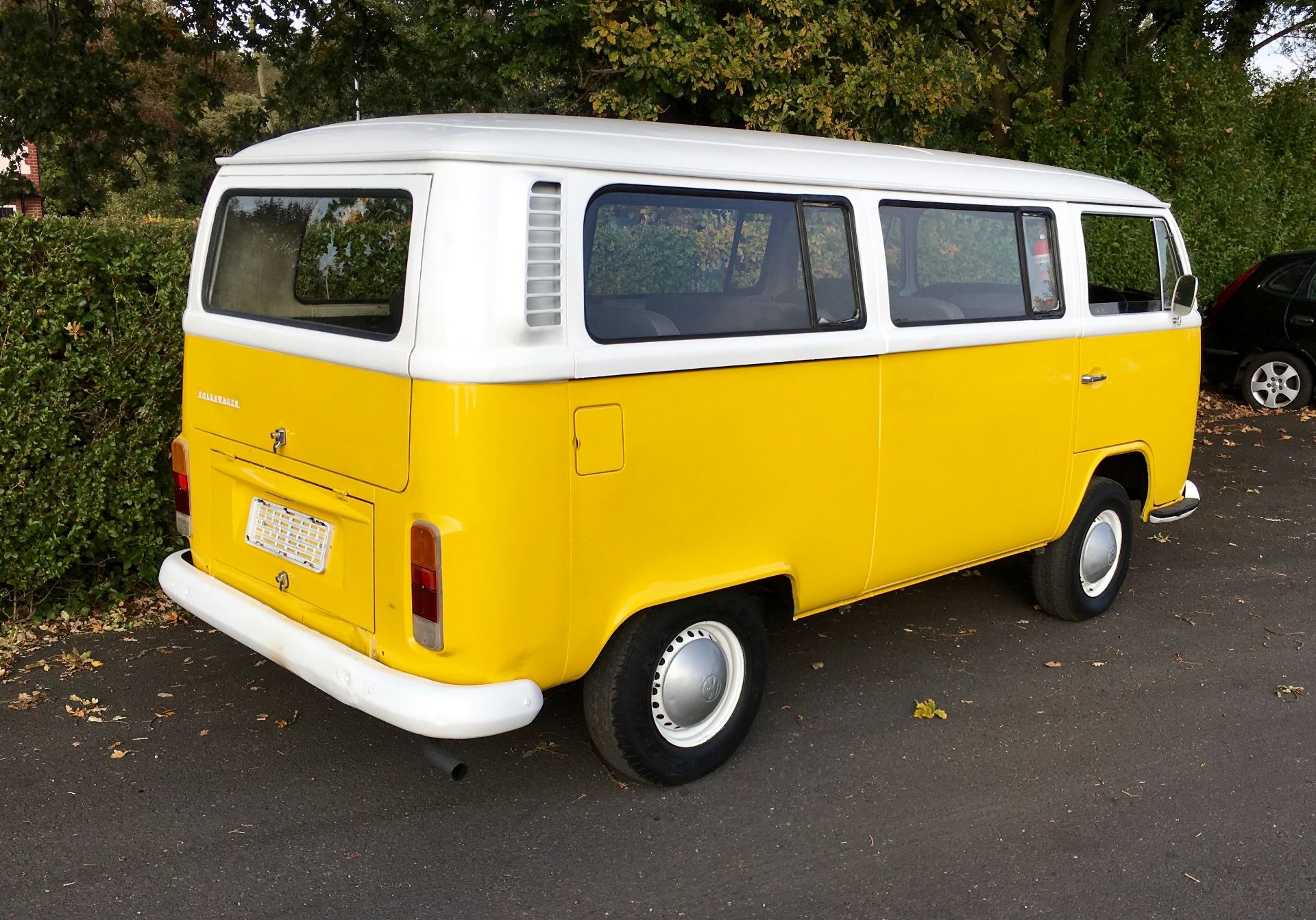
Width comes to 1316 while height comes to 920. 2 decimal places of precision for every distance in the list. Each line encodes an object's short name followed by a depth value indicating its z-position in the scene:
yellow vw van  3.28
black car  11.20
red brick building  28.78
